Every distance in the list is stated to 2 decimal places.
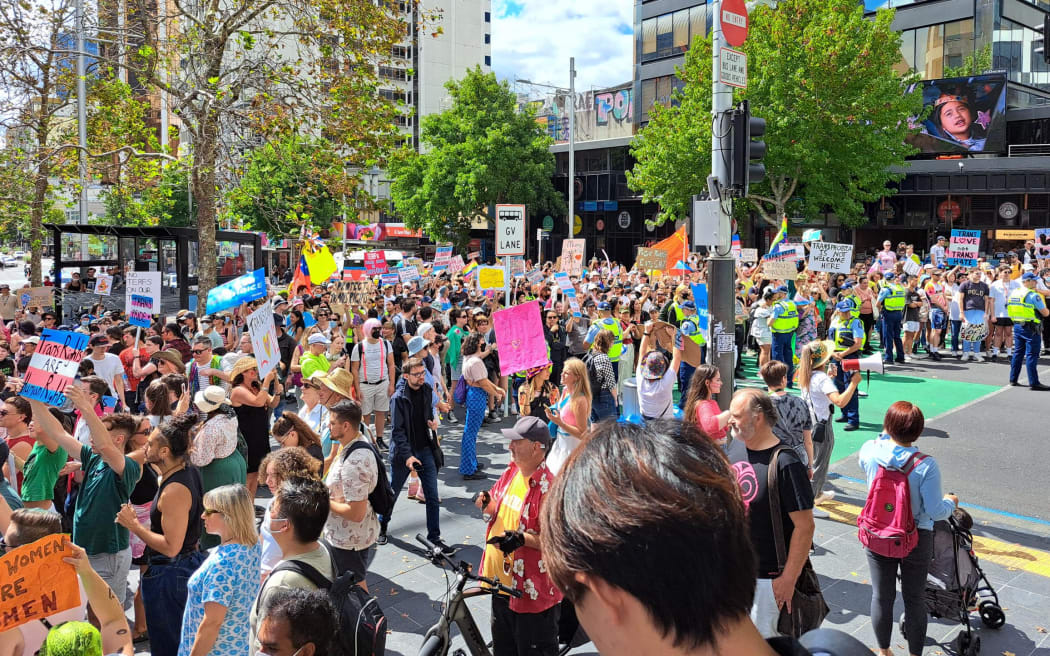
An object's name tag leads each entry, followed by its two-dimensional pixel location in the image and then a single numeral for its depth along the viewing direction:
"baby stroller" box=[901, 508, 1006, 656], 5.20
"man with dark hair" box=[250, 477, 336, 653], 3.86
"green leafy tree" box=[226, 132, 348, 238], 15.80
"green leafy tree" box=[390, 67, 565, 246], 46.00
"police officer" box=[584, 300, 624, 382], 12.52
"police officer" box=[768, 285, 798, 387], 14.70
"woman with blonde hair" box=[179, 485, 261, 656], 3.89
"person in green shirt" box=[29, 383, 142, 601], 5.16
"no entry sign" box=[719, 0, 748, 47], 8.22
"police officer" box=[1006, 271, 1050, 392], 13.60
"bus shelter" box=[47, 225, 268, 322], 19.81
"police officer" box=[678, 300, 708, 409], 13.41
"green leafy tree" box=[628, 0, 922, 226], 29.19
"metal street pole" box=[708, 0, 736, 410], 8.14
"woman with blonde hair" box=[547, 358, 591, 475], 7.40
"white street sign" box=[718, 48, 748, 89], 8.16
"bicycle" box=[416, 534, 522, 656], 4.22
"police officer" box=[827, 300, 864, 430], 11.07
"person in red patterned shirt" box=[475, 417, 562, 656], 4.33
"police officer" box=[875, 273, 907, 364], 17.00
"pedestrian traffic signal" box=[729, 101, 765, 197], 8.15
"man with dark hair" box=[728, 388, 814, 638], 4.15
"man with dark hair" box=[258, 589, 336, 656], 3.12
